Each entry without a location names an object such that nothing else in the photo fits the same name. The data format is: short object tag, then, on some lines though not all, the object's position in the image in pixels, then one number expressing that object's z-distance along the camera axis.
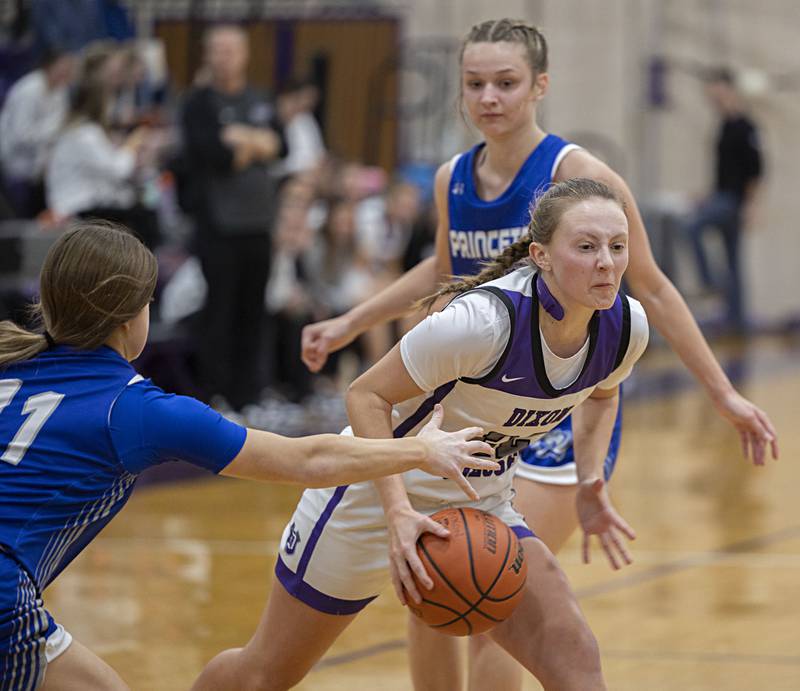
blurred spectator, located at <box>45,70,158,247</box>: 16.50
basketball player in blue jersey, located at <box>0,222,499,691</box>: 5.49
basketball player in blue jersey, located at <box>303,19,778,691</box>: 7.38
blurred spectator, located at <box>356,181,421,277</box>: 22.32
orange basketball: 5.93
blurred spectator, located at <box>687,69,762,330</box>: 29.69
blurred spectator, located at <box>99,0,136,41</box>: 21.08
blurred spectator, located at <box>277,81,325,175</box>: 21.19
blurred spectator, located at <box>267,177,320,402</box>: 19.25
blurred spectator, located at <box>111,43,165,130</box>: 16.99
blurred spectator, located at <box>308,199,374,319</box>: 20.43
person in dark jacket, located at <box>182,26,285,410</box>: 16.86
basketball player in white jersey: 6.09
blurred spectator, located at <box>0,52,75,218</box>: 17.69
